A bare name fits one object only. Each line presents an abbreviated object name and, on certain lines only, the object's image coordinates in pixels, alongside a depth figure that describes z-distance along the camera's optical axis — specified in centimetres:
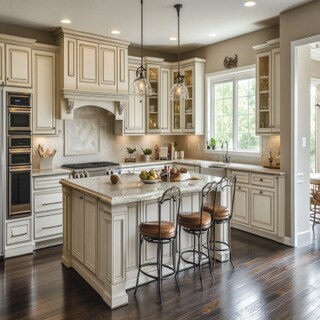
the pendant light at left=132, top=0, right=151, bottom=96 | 376
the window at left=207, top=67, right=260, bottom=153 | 580
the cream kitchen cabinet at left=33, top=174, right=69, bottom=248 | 461
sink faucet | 601
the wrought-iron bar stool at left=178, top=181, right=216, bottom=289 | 337
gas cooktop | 516
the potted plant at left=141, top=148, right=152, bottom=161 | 653
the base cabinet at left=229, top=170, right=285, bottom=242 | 468
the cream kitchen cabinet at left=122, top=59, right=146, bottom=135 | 611
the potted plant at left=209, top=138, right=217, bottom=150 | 636
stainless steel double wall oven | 427
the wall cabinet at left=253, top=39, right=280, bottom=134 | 493
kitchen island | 301
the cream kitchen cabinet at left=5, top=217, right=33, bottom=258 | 433
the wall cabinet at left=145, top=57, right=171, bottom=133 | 646
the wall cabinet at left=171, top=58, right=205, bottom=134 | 640
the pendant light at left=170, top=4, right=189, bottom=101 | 392
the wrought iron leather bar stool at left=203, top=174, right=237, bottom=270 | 368
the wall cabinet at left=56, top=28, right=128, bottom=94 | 513
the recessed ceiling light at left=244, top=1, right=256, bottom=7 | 422
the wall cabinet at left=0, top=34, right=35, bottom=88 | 446
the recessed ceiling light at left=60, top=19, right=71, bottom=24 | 480
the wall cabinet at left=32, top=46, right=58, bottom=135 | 497
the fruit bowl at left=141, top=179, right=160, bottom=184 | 359
